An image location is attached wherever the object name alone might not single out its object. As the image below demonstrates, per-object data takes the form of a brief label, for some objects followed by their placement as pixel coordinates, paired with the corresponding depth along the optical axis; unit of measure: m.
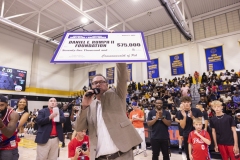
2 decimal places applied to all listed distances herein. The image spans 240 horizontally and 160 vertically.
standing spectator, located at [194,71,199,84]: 13.75
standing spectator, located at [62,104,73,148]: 7.21
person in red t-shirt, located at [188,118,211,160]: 3.02
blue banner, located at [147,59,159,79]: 16.69
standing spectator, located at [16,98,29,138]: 2.99
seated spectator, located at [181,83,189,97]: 11.62
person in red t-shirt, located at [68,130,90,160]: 2.65
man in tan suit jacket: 1.57
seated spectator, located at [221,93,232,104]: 10.33
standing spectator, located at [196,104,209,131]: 3.99
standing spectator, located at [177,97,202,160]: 3.40
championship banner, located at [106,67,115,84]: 18.95
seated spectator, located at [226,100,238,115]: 8.74
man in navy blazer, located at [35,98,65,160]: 3.21
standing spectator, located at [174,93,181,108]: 11.35
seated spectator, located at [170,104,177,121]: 9.16
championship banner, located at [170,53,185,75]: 15.33
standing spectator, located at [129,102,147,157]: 5.39
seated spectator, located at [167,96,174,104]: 11.42
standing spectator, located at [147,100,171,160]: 3.68
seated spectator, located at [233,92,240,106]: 9.55
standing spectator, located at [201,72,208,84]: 13.03
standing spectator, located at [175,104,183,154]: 5.66
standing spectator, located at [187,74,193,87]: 13.57
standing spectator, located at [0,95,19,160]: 2.18
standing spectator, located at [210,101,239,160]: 3.19
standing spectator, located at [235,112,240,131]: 5.37
